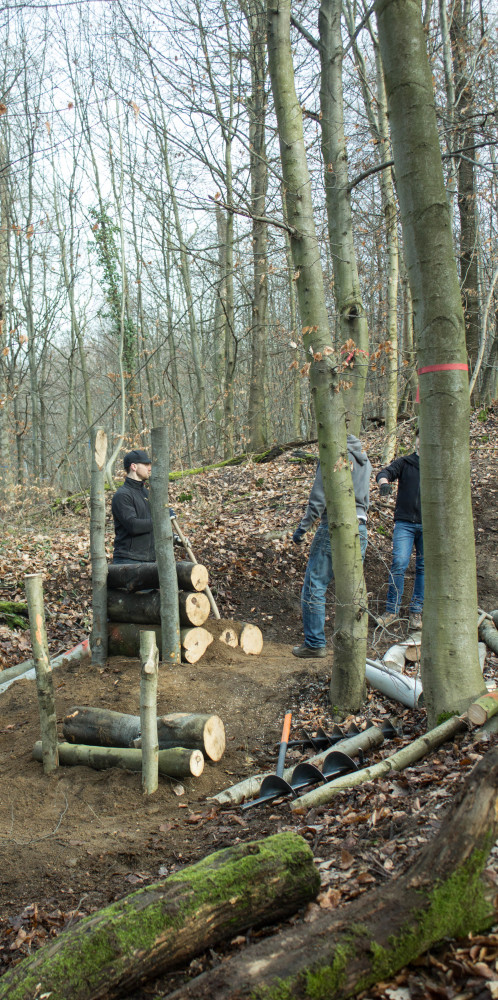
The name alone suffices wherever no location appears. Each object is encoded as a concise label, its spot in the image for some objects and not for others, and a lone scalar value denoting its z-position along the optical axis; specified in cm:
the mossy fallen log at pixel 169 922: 223
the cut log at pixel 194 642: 679
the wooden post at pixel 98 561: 705
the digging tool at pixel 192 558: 765
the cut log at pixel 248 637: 737
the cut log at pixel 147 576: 704
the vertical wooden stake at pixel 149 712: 453
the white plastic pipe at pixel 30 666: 729
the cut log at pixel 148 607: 689
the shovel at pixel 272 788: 408
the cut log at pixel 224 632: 723
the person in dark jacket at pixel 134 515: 741
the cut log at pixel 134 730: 489
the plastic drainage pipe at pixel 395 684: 522
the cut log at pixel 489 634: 610
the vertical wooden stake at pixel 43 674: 485
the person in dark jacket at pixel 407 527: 737
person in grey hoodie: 652
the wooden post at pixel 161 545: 659
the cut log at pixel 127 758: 469
